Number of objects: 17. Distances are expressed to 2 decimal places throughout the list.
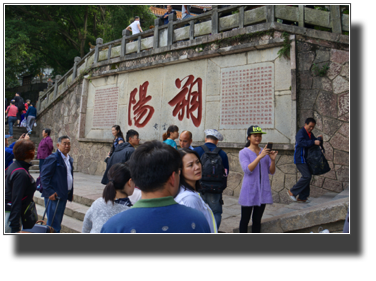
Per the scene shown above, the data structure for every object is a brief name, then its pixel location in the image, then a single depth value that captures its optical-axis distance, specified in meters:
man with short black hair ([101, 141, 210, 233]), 1.17
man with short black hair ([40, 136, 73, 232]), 3.43
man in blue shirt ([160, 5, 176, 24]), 8.10
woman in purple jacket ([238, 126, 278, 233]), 3.11
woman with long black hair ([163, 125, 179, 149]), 3.98
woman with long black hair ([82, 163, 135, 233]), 1.93
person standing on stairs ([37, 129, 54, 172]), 5.95
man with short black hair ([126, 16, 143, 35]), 9.01
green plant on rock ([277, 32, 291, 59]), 5.65
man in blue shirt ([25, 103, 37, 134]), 11.51
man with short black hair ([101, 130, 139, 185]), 3.87
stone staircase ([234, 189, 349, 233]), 2.93
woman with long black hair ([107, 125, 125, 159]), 4.54
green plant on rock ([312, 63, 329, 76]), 5.44
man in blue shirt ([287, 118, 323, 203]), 4.48
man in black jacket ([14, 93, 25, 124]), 11.76
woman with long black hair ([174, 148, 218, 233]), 1.78
